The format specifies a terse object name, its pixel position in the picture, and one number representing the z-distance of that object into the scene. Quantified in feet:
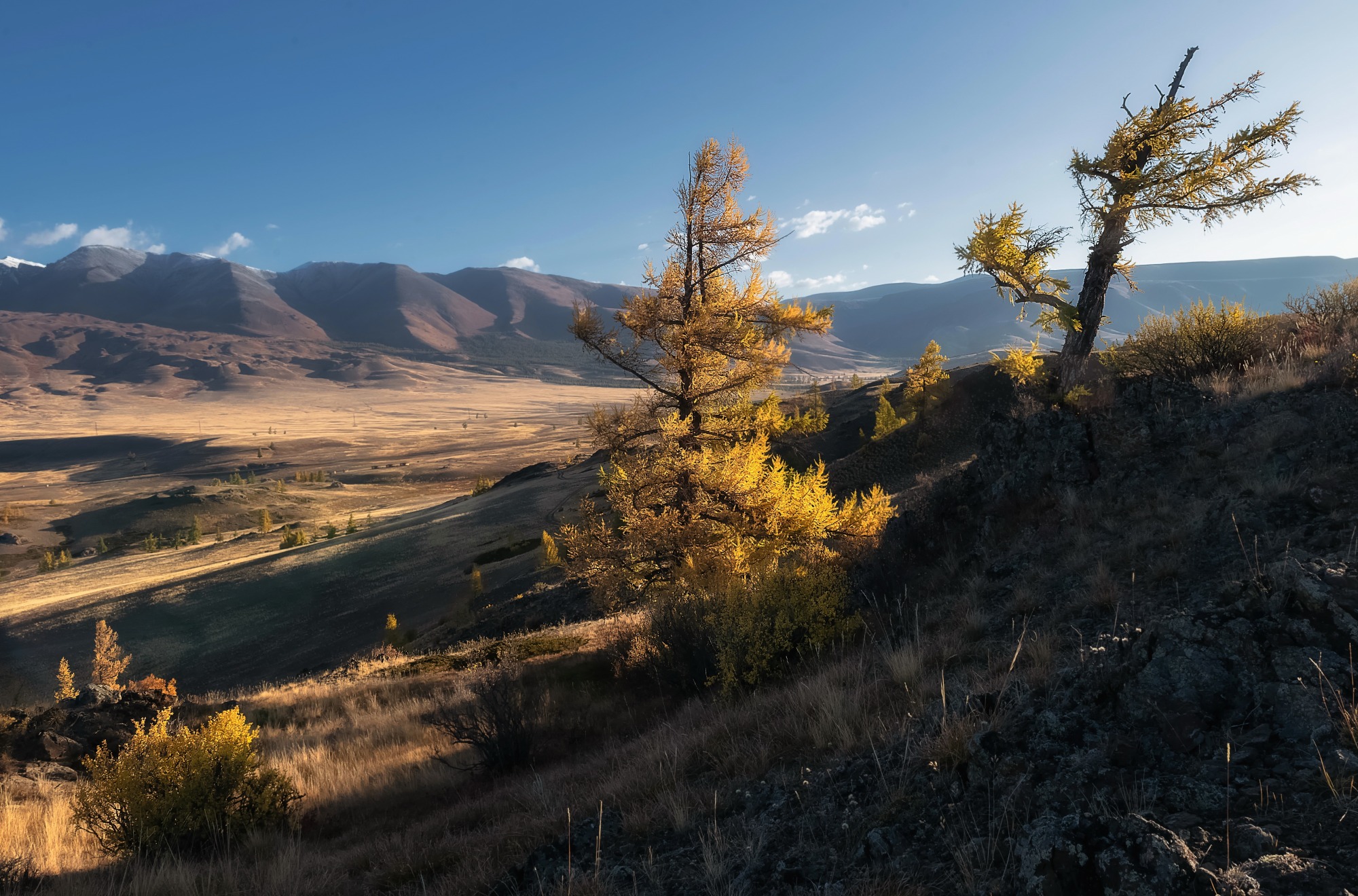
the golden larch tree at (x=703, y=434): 43.80
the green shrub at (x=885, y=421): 109.40
